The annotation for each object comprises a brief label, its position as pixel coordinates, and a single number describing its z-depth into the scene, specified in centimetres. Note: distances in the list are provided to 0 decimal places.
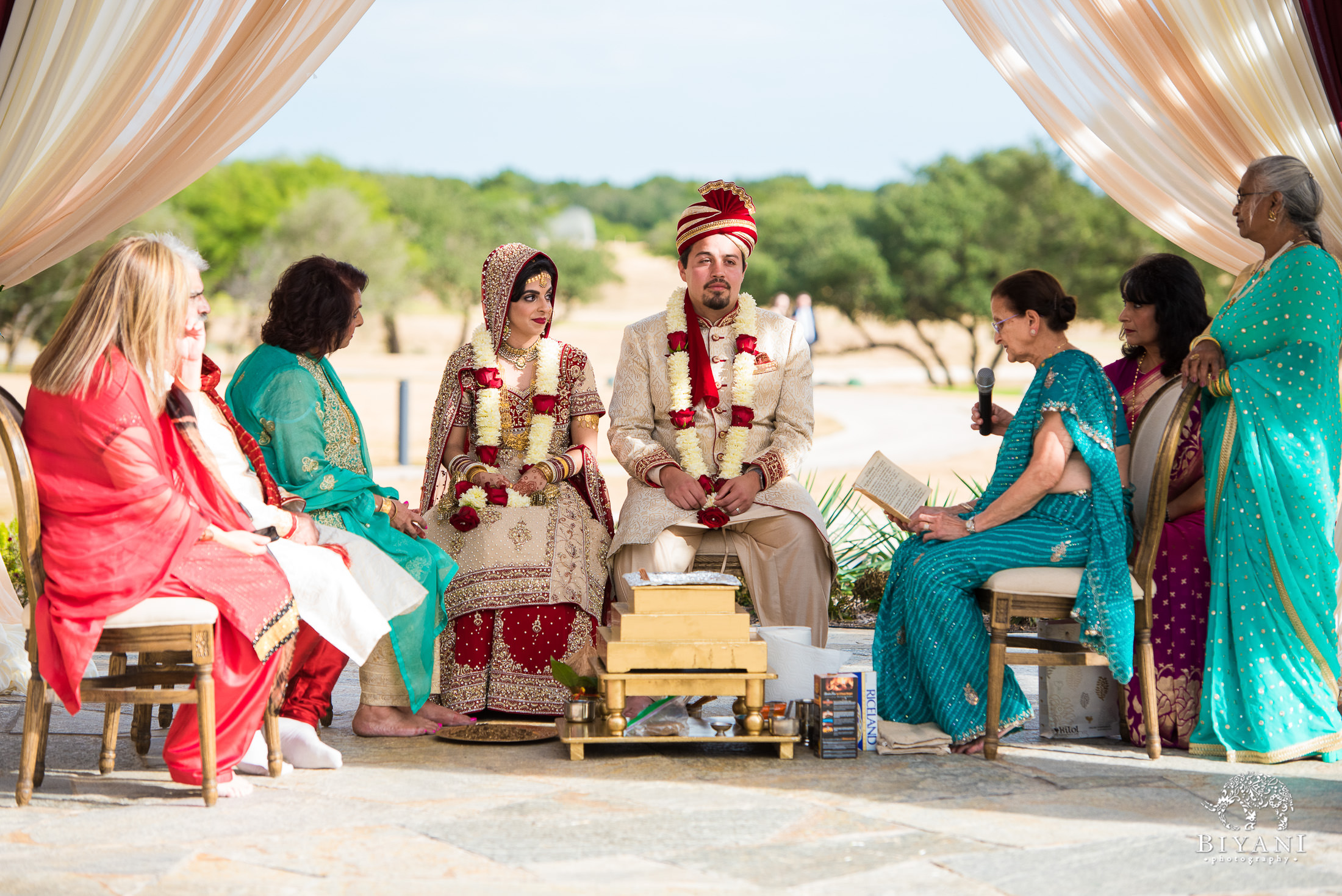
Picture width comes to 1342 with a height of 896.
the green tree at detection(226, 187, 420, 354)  4434
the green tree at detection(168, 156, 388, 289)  4581
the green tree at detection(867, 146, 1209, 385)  4169
